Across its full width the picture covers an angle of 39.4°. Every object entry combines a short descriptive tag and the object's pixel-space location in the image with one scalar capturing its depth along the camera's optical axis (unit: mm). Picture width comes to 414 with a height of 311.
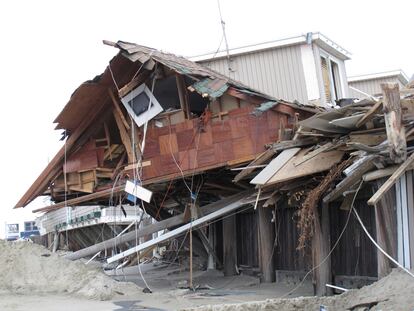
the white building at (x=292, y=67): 17844
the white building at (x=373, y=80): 22172
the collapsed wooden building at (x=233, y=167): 10656
